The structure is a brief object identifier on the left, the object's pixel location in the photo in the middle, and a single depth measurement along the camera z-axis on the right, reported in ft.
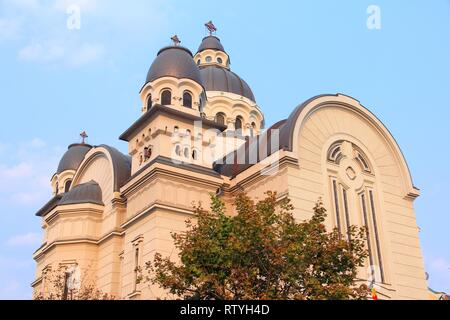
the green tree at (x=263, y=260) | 44.01
